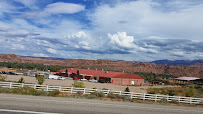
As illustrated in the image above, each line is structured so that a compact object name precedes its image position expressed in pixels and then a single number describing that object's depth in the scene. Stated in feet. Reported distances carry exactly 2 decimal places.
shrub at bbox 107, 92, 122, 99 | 76.61
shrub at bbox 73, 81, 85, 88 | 106.26
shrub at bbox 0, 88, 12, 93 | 66.50
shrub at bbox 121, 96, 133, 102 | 72.60
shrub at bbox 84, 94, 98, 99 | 68.23
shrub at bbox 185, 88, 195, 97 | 111.34
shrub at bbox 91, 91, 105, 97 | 76.95
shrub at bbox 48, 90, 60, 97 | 67.88
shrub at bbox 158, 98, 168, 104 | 75.17
